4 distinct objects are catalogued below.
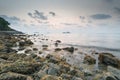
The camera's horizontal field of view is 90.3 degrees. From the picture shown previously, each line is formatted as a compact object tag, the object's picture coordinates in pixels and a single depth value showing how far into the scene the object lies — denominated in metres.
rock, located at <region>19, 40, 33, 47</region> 16.51
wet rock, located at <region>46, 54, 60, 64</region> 7.22
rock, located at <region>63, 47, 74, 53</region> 13.71
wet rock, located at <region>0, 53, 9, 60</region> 7.22
